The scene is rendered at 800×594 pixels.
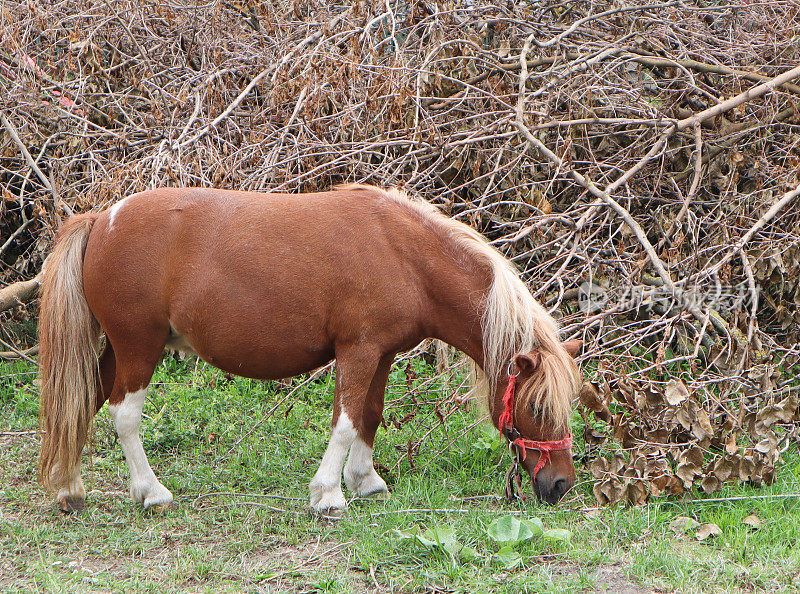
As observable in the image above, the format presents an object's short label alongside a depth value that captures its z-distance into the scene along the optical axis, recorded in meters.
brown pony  7.34
